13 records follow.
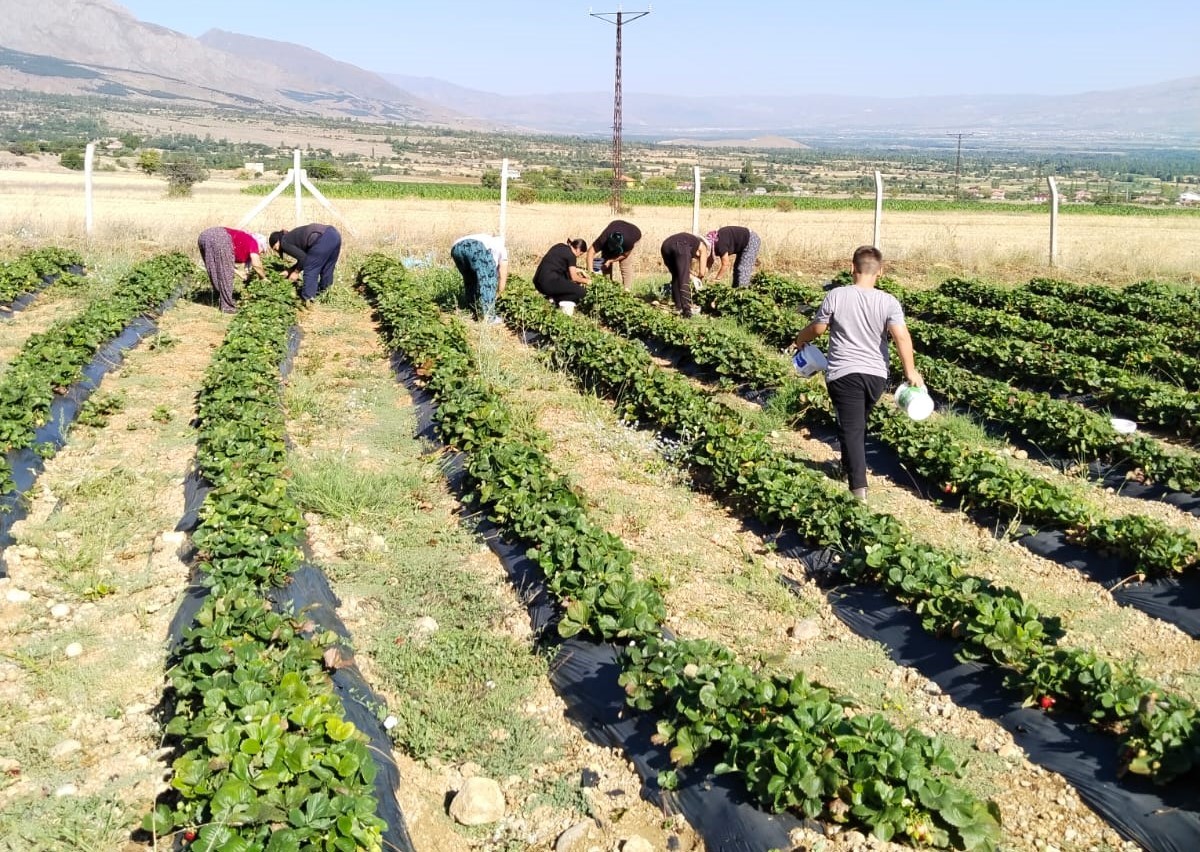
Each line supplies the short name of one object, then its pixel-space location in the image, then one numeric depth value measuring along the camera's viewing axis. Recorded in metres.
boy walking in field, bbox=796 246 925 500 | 6.81
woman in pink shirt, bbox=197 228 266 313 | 12.83
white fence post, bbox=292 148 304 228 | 18.64
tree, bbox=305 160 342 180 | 56.19
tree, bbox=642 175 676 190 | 56.80
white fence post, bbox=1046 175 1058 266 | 18.11
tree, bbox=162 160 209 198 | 39.62
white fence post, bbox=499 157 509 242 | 17.65
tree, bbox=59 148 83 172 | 56.78
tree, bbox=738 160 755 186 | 58.75
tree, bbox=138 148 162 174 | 53.00
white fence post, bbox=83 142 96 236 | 17.88
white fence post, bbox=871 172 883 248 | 17.47
